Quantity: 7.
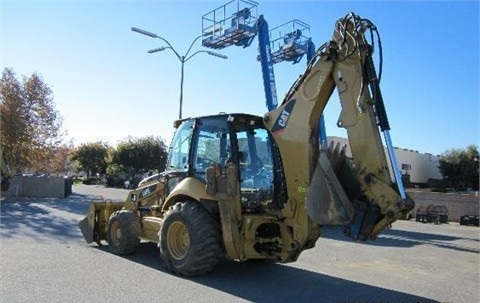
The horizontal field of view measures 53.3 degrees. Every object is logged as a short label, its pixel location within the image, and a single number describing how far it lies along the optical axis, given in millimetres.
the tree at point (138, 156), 62094
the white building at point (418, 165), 62938
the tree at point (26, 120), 31188
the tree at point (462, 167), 58500
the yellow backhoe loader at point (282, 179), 6555
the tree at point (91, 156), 82375
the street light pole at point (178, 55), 19900
